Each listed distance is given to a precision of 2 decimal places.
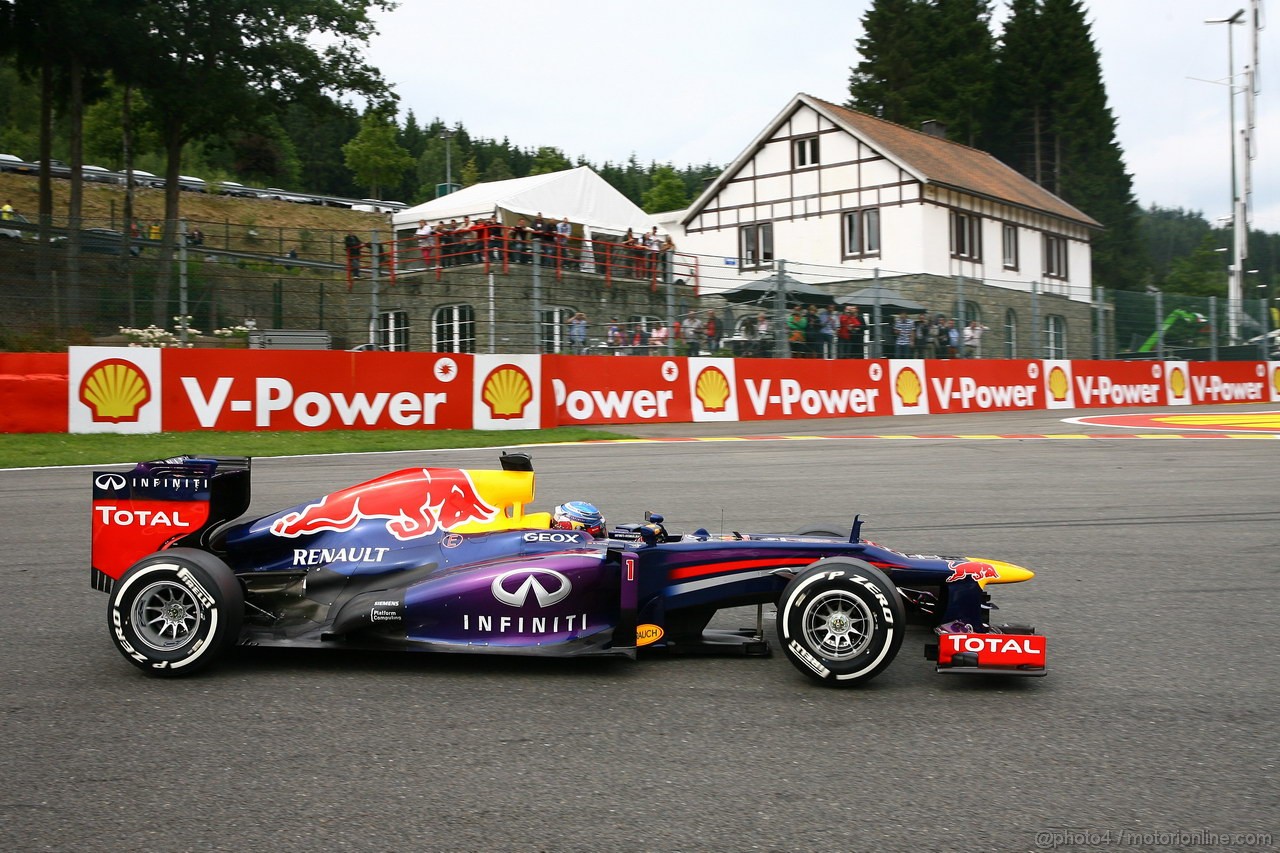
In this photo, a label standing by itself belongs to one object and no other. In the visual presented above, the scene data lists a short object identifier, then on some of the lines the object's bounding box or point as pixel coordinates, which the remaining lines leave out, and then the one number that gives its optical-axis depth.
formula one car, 4.10
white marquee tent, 31.83
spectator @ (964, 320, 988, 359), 22.72
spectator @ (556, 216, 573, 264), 20.12
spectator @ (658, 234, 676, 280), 19.20
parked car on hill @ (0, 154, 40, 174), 53.38
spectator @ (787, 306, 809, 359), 19.89
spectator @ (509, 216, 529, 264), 19.28
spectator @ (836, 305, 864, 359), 20.45
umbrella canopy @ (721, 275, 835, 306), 19.94
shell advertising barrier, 14.24
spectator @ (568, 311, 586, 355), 18.08
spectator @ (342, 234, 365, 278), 18.58
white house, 34.91
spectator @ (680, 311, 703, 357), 19.08
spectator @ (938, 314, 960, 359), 22.06
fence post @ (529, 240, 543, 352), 17.89
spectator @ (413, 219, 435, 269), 21.03
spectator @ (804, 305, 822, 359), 19.94
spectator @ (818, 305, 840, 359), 20.16
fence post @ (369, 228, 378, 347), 17.27
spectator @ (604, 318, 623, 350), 18.59
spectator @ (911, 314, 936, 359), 21.61
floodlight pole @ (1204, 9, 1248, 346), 35.41
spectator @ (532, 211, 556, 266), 20.67
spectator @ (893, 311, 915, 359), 21.31
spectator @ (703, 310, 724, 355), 19.09
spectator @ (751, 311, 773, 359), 19.70
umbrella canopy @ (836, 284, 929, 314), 20.95
